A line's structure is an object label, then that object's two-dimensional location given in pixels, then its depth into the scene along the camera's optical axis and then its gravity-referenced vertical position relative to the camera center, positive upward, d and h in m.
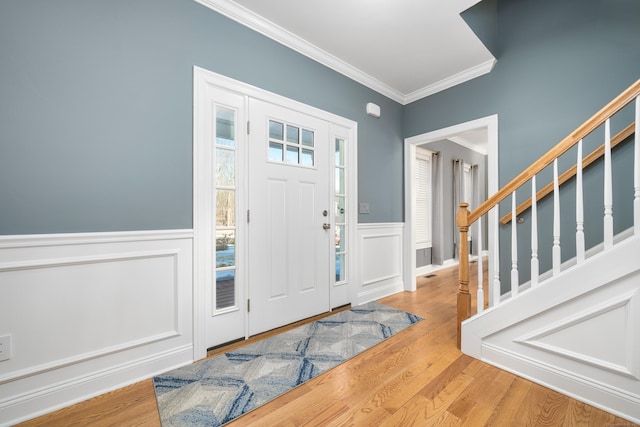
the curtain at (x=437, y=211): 4.70 +0.09
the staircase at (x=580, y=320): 1.30 -0.60
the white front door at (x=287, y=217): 2.17 -0.01
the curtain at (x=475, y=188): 5.82 +0.63
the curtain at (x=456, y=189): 5.16 +0.54
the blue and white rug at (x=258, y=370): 1.37 -1.01
